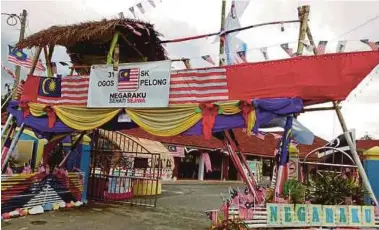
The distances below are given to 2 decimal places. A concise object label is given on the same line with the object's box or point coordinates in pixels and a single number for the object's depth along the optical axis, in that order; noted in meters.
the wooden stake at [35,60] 9.92
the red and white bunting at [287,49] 7.95
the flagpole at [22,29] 17.05
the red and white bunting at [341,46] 7.37
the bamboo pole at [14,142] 9.71
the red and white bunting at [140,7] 10.15
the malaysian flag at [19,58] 14.09
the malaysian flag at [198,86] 8.06
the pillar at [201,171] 27.85
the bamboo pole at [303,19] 8.11
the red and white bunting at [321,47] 7.49
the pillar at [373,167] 8.71
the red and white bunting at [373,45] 7.20
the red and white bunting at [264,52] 8.04
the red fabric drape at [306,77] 7.25
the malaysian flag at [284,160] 7.56
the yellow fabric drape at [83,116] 8.88
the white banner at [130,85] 8.49
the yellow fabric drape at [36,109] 9.57
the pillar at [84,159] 11.43
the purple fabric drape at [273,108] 7.33
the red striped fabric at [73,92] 9.37
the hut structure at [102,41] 9.14
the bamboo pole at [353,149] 7.52
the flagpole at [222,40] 8.47
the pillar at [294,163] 9.91
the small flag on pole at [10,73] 17.08
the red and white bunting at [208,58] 8.53
